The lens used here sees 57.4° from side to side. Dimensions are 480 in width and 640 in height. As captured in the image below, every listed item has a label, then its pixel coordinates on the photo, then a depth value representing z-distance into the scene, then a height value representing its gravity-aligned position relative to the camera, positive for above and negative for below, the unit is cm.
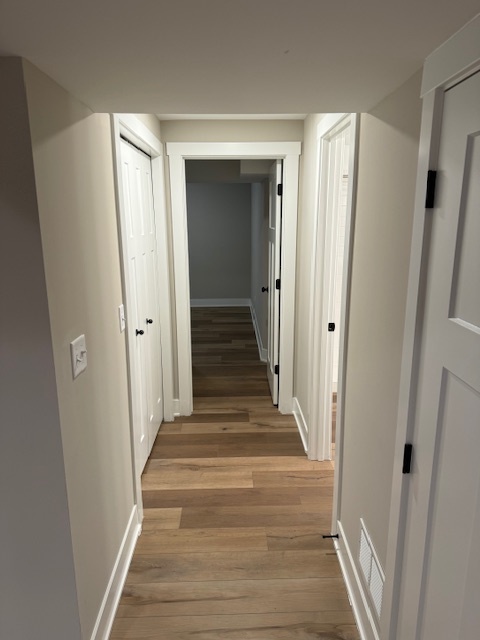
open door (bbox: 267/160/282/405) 337 -38
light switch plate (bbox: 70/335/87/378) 140 -41
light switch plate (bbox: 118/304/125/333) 197 -40
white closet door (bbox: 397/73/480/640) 93 -41
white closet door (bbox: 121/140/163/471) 242 -45
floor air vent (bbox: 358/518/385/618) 157 -127
